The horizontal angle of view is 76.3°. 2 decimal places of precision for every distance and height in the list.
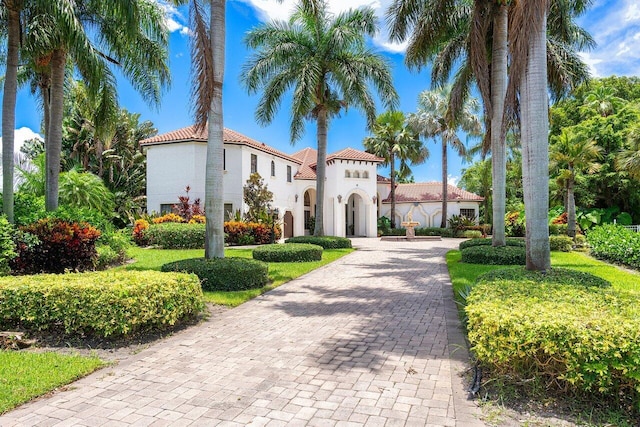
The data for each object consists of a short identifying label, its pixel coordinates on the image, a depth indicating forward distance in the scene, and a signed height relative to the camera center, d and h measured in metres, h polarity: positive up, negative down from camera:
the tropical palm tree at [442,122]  33.31 +8.42
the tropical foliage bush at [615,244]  13.71 -0.83
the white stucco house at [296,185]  25.98 +3.08
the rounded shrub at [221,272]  9.25 -1.09
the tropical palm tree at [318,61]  19.30 +7.87
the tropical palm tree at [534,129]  7.88 +1.85
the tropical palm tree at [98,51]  11.00 +5.58
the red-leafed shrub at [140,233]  21.58 -0.43
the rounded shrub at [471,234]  32.02 -0.86
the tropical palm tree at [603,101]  31.44 +9.56
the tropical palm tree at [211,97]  9.98 +3.15
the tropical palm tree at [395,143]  35.81 +7.18
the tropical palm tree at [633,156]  19.39 +3.36
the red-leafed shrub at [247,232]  22.70 -0.46
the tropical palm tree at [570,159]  22.30 +3.59
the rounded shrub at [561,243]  19.84 -1.00
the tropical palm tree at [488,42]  13.91 +6.89
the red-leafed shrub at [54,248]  10.07 -0.57
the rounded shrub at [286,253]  15.33 -1.12
